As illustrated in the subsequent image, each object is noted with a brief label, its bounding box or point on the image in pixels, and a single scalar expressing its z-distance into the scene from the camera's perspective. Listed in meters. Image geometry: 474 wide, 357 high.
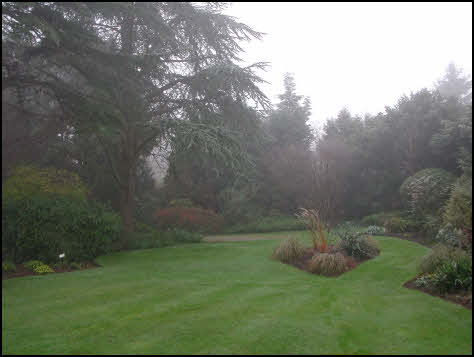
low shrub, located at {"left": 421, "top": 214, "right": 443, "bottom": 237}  10.88
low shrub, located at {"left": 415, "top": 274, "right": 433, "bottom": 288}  5.80
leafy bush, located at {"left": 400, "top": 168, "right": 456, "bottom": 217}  12.20
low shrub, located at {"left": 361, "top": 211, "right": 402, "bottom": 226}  15.18
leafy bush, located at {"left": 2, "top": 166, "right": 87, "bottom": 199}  9.99
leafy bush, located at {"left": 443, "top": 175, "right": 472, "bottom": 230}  7.25
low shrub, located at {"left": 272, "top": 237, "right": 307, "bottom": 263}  9.02
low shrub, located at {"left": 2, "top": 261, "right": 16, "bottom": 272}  8.20
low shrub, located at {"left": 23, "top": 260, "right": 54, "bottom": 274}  8.44
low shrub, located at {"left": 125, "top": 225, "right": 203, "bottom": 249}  12.55
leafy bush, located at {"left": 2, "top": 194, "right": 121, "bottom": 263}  9.02
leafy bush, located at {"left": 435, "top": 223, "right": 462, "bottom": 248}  7.11
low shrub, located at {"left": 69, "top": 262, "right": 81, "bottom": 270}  9.00
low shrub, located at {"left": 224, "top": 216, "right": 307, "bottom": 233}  17.39
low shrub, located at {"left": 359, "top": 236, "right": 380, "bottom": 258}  8.81
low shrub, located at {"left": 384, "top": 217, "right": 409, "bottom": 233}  12.80
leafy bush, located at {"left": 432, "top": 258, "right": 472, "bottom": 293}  5.28
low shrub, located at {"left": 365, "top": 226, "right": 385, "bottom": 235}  11.91
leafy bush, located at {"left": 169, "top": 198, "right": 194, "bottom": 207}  19.59
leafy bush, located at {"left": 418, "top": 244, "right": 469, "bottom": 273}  6.03
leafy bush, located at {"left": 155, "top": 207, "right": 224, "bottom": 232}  17.61
